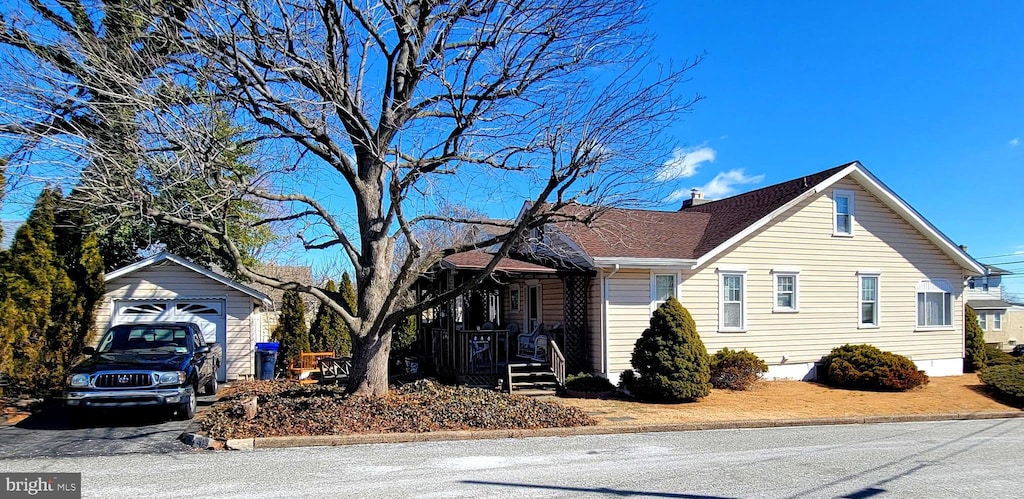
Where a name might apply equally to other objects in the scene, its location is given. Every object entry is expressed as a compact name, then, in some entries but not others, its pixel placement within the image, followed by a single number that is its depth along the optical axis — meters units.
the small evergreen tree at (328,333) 20.02
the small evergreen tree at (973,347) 20.73
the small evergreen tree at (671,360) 14.18
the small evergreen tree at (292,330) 19.30
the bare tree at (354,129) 10.02
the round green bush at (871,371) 16.67
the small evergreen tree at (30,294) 12.69
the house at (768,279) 16.12
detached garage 15.77
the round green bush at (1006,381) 15.71
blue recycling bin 17.05
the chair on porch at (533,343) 16.84
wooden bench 18.12
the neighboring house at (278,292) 27.05
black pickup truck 10.44
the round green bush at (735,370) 16.12
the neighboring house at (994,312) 47.00
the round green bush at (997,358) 20.80
